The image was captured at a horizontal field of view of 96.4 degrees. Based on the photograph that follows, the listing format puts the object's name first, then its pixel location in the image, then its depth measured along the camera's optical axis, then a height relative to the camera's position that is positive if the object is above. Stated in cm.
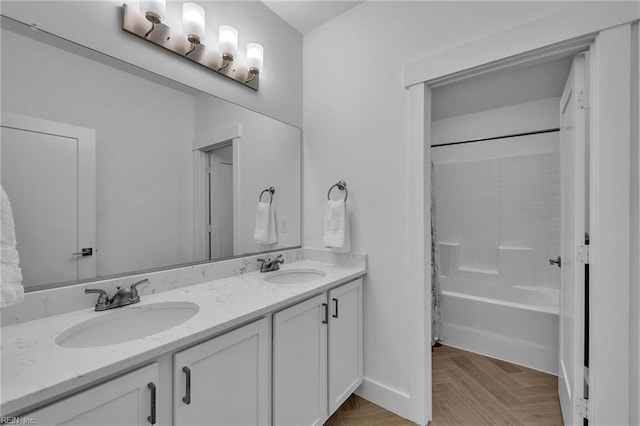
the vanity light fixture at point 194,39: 130 +90
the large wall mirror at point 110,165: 104 +22
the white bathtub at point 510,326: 218 -94
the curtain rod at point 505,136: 270 +78
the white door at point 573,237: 133 -12
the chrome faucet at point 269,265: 183 -34
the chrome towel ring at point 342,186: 195 +18
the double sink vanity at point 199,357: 70 -46
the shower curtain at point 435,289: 256 -69
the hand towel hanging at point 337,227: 187 -10
